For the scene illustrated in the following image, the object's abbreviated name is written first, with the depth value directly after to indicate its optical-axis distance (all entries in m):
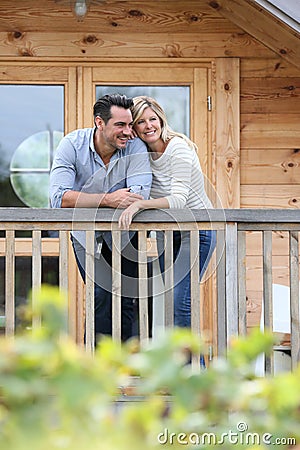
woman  8.15
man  8.12
